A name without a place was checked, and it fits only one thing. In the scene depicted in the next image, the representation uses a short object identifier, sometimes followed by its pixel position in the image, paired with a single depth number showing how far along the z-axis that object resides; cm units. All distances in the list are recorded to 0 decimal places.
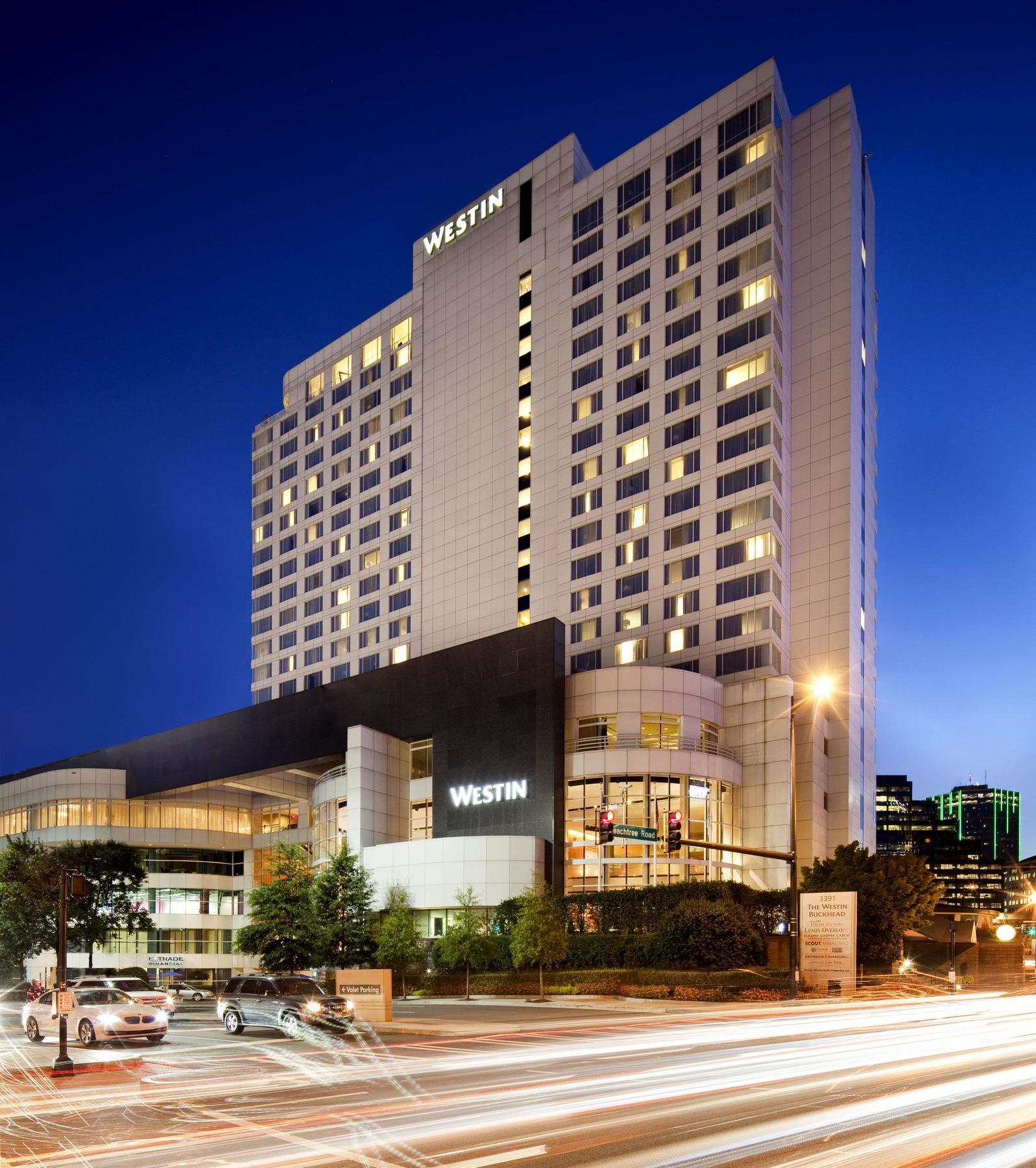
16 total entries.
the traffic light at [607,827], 3844
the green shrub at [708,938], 5406
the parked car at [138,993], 3525
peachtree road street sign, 4205
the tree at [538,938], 5712
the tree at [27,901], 6975
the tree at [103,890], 7462
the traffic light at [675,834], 3850
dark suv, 3341
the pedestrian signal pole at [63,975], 2655
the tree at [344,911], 5828
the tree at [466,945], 5709
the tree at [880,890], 5672
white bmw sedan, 3272
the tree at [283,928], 5406
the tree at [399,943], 6072
